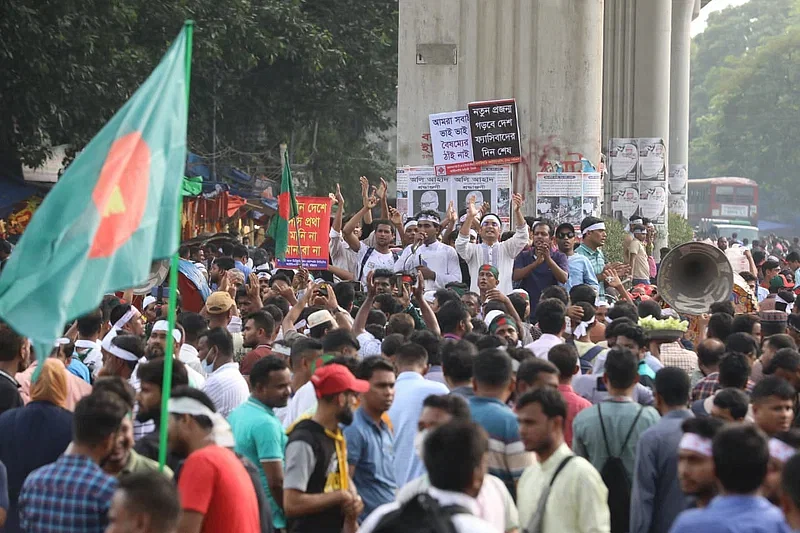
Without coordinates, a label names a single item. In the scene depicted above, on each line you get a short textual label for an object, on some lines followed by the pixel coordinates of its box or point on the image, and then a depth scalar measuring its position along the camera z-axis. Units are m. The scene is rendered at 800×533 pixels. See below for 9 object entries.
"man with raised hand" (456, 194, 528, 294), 22.54
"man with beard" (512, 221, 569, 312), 21.77
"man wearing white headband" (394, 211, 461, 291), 22.56
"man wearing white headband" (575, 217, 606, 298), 23.01
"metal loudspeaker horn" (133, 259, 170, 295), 23.61
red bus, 123.29
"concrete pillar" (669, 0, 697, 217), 66.13
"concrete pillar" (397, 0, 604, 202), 33.23
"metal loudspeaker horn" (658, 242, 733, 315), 22.69
